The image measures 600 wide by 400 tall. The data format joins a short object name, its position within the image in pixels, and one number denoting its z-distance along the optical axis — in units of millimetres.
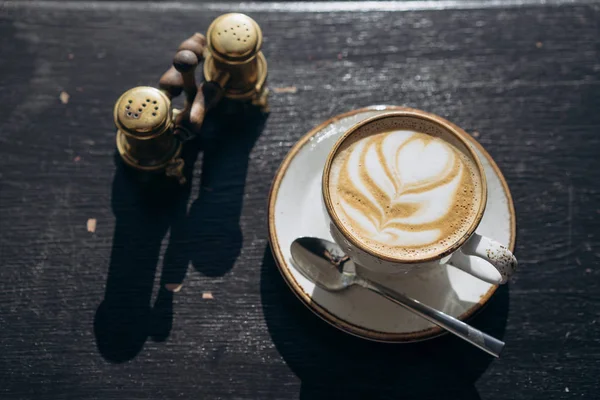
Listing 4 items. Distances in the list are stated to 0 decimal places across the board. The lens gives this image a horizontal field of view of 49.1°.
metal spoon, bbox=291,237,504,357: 860
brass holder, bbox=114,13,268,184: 848
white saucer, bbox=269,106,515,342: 865
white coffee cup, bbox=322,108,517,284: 792
